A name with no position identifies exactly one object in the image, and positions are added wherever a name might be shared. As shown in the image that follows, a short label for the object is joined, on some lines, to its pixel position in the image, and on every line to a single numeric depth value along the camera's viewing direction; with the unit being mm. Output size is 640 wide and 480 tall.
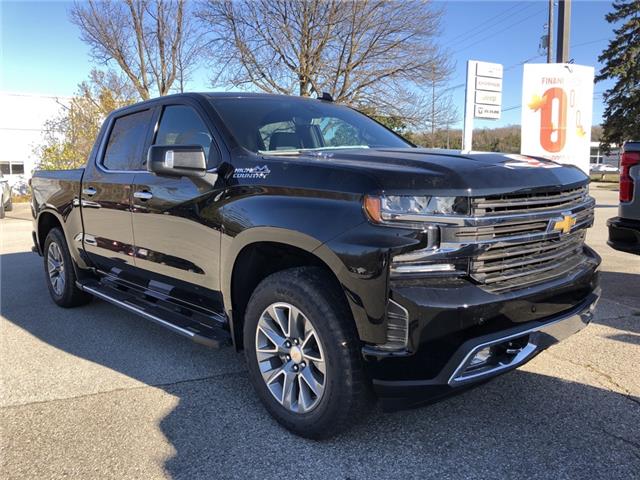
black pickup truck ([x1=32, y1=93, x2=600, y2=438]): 2432
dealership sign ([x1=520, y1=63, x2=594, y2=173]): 10805
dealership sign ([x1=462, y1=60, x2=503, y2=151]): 10555
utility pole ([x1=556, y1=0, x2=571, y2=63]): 10461
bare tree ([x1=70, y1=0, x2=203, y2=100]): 20438
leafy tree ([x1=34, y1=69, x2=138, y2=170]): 21359
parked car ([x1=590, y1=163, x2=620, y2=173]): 65762
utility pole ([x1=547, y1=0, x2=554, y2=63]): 22250
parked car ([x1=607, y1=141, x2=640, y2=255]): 4695
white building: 30594
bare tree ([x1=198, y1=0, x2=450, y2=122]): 15891
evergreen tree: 43812
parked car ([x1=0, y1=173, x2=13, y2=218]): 17373
